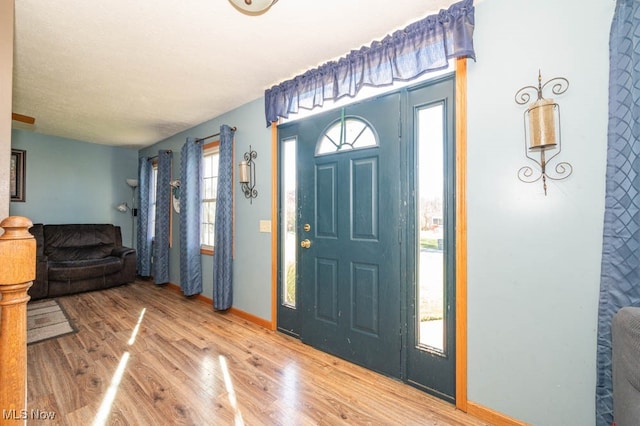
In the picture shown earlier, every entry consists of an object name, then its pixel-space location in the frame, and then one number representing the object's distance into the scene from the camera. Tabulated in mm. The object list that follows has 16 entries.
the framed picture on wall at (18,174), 4206
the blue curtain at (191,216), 3760
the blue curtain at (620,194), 1187
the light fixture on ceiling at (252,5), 1345
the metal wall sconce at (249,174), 3037
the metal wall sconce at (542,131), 1366
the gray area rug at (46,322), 2658
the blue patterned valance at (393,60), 1650
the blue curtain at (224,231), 3250
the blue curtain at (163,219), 4426
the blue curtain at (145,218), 4957
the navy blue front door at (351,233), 2021
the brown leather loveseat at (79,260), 3842
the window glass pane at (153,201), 4997
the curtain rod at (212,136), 3308
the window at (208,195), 3895
